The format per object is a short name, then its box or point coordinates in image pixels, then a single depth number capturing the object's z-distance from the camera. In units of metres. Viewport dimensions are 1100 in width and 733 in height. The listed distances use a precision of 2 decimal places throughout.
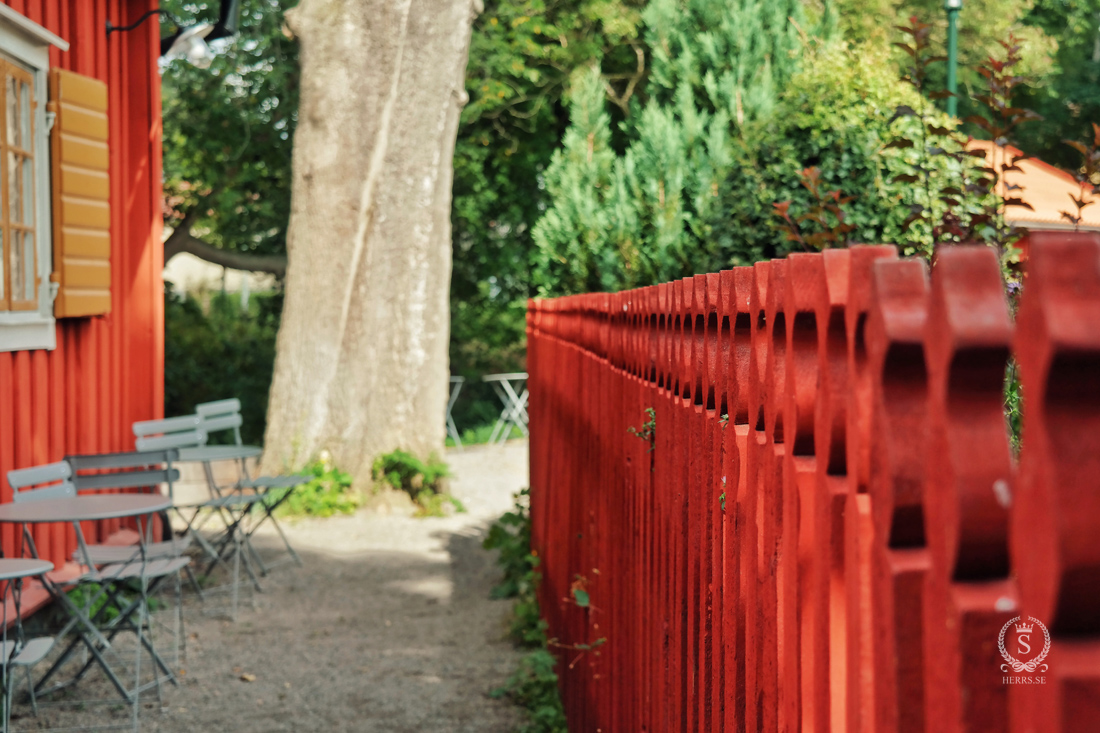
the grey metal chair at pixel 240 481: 7.39
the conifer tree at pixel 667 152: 12.88
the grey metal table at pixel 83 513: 4.55
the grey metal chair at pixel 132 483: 5.20
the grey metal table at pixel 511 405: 16.28
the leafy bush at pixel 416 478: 10.06
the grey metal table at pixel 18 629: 3.90
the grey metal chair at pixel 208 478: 7.02
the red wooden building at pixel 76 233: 6.10
